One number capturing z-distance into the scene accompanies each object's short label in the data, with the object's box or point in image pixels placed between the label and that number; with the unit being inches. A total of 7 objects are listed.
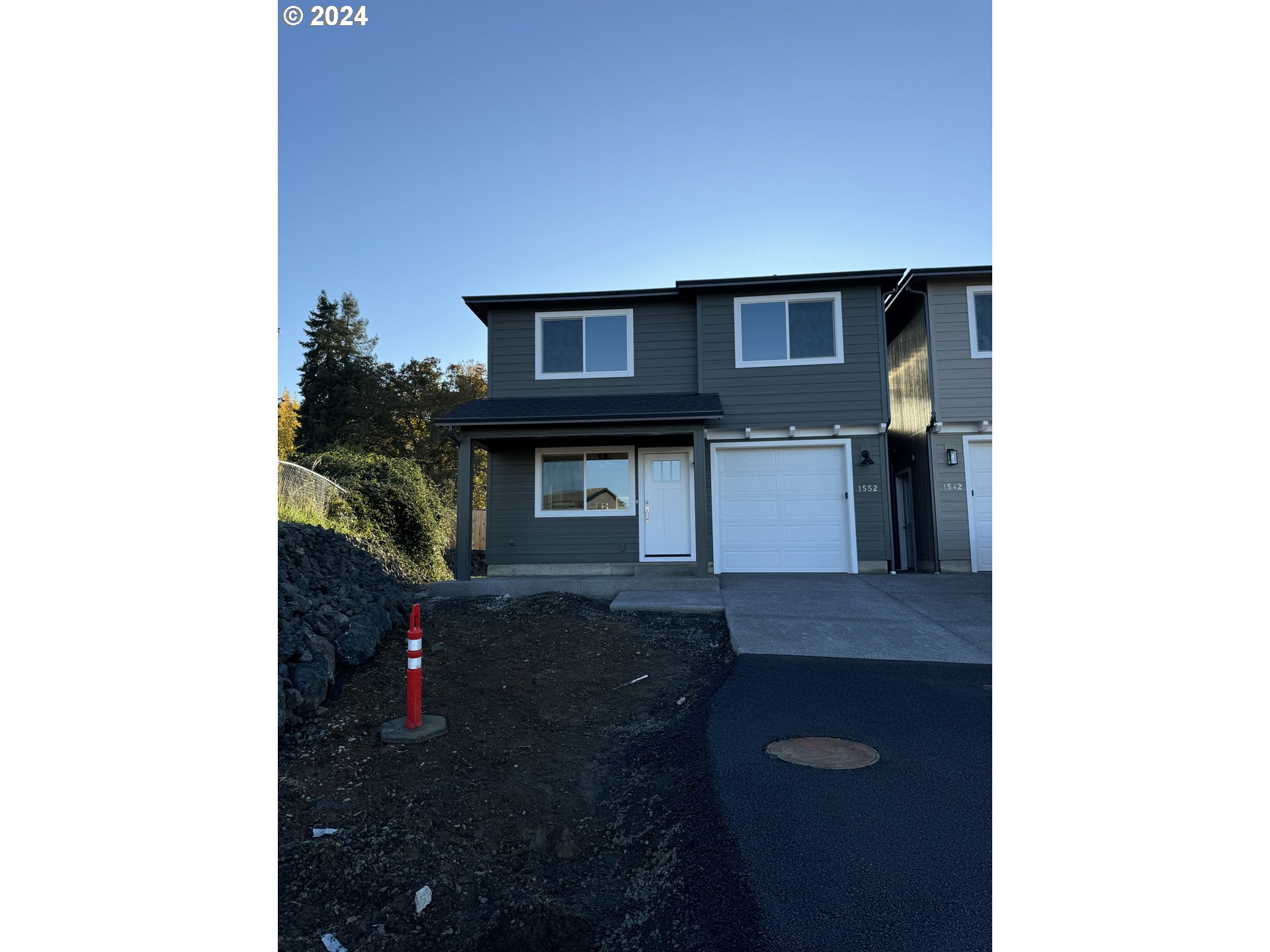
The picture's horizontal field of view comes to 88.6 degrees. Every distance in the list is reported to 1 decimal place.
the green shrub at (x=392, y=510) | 471.2
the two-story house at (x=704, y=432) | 435.2
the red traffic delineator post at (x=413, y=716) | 177.3
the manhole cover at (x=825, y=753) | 142.1
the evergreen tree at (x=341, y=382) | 1024.2
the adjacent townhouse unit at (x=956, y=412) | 439.8
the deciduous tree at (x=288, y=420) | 1082.4
